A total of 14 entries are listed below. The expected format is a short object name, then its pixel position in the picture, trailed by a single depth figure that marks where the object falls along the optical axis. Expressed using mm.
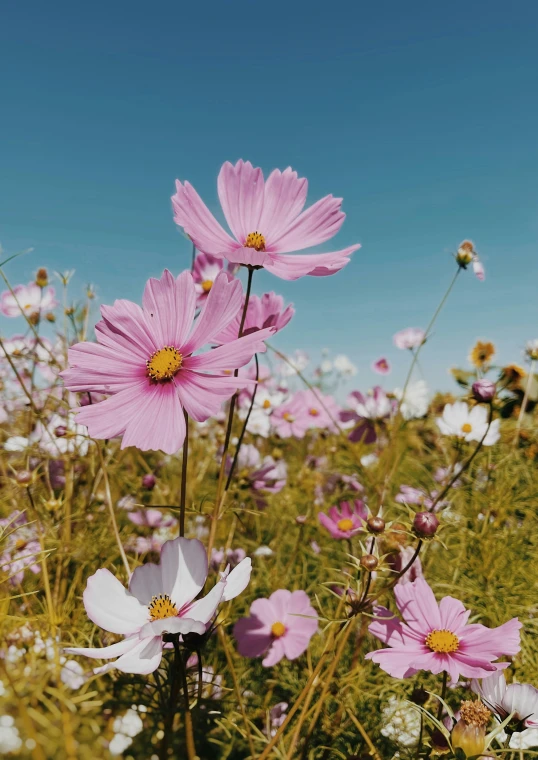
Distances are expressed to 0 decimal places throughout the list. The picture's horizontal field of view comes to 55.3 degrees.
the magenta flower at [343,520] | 888
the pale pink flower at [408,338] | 1476
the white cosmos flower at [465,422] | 938
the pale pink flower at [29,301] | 1157
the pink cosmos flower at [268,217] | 470
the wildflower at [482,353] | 1516
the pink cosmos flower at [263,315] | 515
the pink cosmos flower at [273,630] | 739
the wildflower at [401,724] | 614
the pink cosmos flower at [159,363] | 369
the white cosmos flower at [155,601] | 344
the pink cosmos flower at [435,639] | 434
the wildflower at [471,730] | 376
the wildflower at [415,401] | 1244
